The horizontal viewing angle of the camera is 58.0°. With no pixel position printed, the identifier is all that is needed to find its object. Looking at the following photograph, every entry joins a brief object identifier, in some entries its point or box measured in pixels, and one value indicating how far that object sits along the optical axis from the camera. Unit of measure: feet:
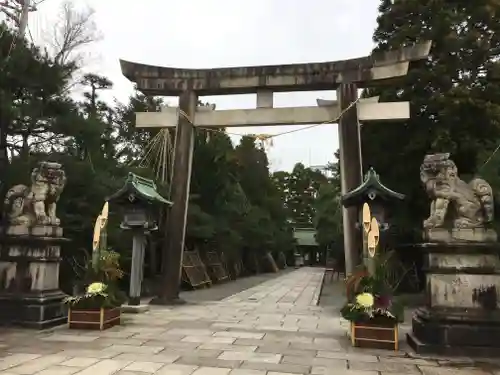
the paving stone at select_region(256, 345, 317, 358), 21.14
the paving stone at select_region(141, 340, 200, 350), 22.08
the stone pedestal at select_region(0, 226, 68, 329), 26.45
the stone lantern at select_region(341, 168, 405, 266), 32.96
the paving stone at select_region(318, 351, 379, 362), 20.38
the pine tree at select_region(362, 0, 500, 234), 35.94
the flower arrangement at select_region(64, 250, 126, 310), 26.43
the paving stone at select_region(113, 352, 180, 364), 19.17
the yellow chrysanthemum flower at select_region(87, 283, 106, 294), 26.35
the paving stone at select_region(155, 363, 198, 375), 17.29
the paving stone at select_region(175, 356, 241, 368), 18.72
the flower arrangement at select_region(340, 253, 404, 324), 22.95
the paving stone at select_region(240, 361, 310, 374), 18.06
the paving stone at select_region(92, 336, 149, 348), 22.42
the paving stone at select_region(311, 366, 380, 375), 17.84
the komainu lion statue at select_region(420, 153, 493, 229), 22.63
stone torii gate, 37.22
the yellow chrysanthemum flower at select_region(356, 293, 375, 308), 22.99
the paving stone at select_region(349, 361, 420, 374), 18.52
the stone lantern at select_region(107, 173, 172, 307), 35.65
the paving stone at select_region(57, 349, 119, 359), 19.67
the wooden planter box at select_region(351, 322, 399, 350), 22.75
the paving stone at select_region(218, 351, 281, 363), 19.81
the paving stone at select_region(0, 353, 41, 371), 17.87
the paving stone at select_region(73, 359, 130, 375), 17.03
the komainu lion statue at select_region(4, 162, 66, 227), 27.91
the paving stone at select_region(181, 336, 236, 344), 23.54
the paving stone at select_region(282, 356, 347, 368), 19.26
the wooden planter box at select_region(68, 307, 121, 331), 26.18
